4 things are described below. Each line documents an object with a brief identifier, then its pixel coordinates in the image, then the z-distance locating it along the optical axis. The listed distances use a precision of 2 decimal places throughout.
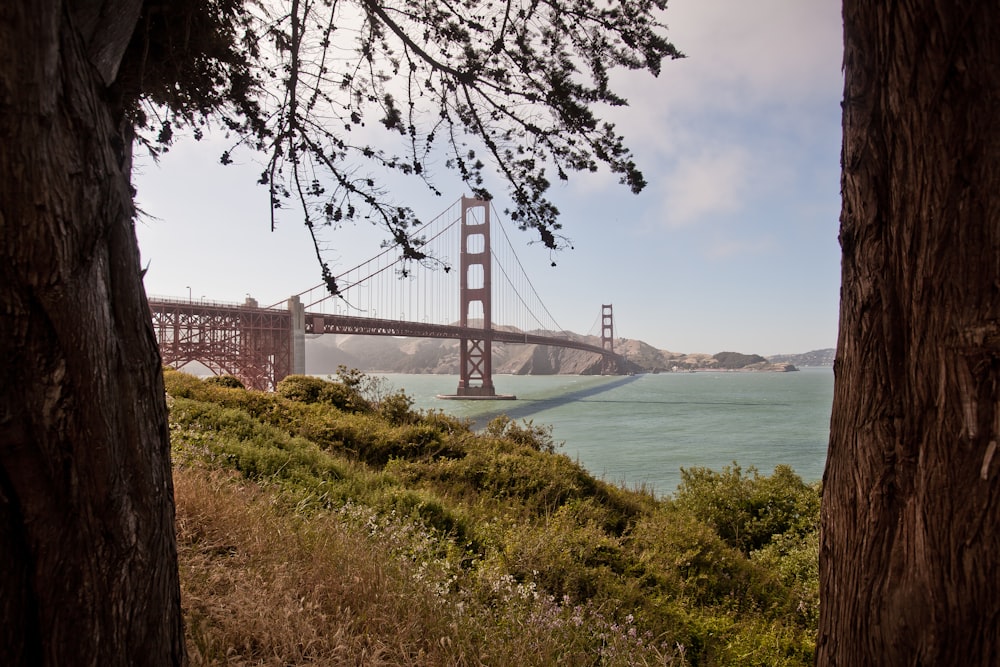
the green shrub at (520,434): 9.75
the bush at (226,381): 9.30
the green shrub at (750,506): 6.87
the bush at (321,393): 9.62
